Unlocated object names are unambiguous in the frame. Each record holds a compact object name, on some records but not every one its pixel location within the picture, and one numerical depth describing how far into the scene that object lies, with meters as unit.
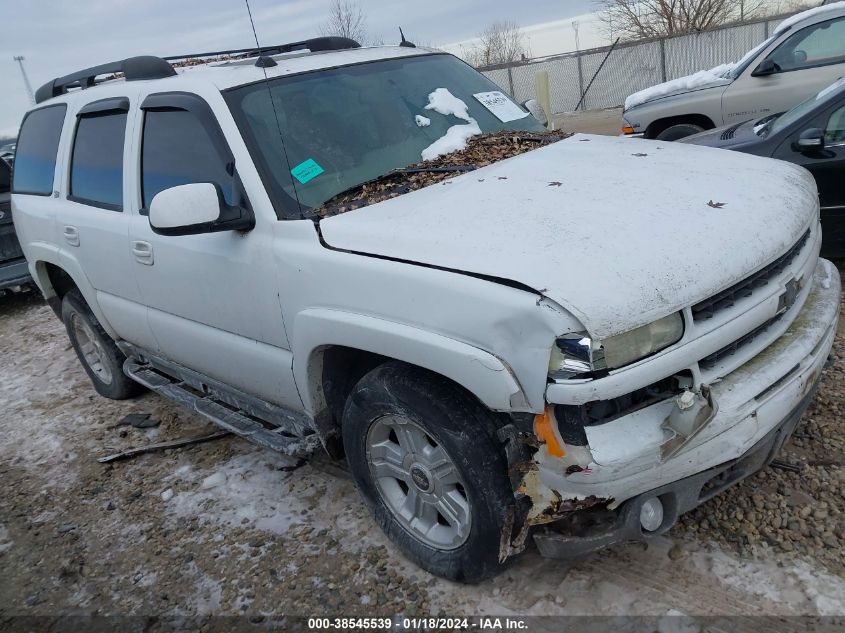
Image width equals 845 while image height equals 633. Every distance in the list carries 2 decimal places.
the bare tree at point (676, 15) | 27.81
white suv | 2.09
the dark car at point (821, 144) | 4.72
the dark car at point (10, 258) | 8.03
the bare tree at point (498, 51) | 43.16
